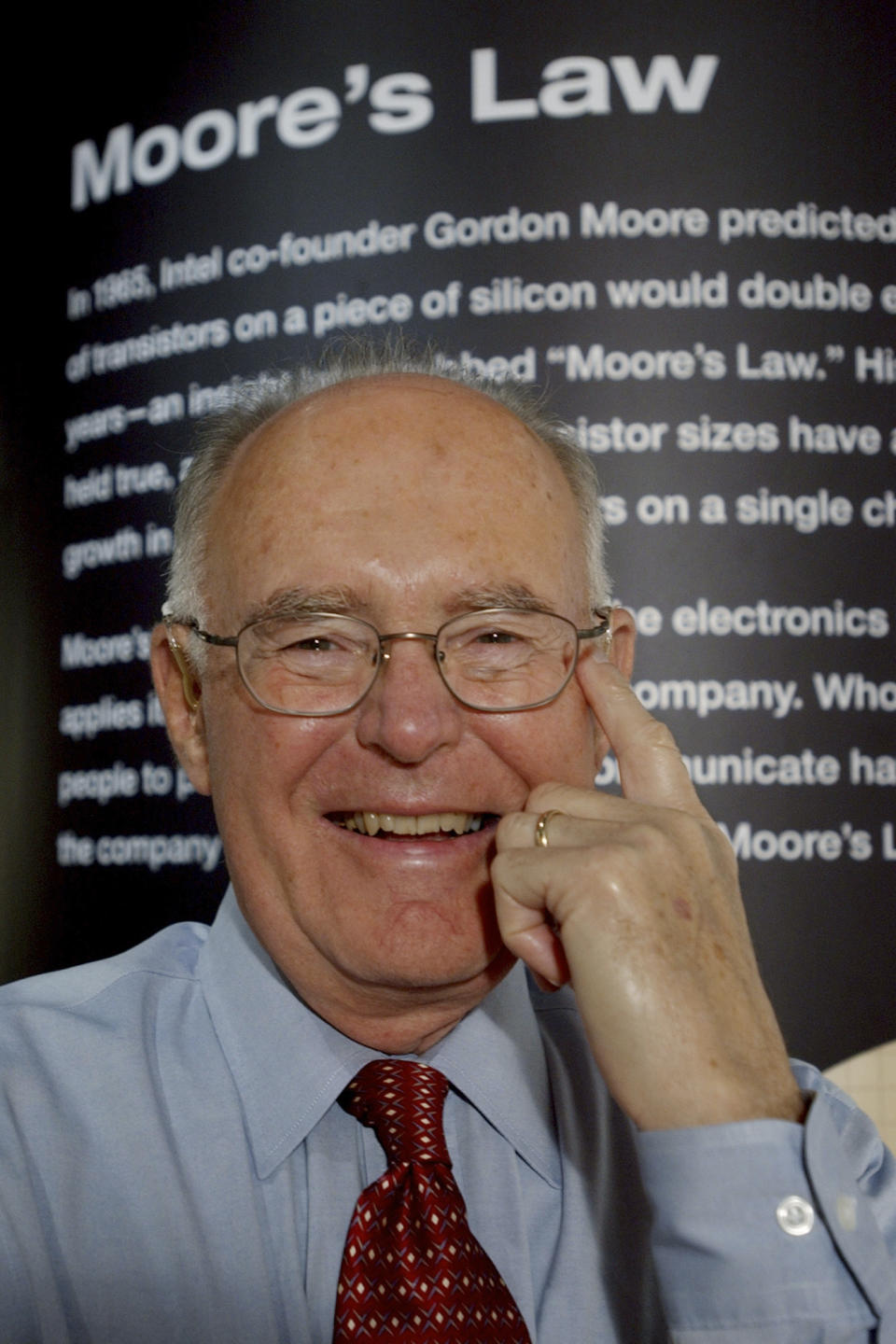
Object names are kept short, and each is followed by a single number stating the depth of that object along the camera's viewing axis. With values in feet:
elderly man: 3.20
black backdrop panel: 5.63
